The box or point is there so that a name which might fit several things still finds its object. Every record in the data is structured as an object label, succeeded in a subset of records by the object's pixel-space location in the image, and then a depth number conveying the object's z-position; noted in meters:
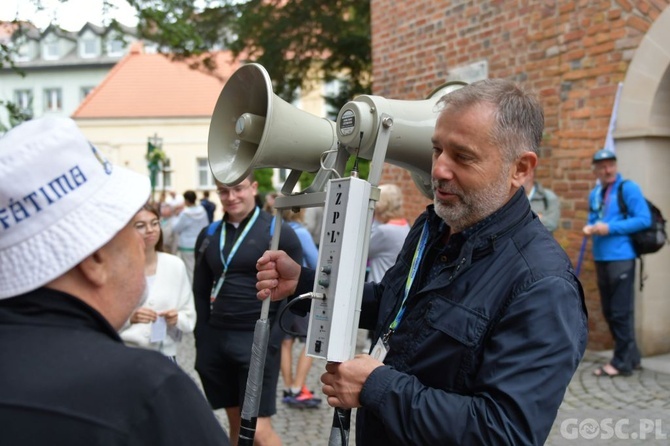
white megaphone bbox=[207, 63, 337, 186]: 2.23
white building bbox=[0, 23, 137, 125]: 48.00
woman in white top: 3.95
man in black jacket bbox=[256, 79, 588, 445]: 1.75
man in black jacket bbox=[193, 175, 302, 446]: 3.96
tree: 14.11
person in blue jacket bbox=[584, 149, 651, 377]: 6.03
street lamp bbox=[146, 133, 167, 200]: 21.92
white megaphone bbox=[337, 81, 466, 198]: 2.09
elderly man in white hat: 1.11
